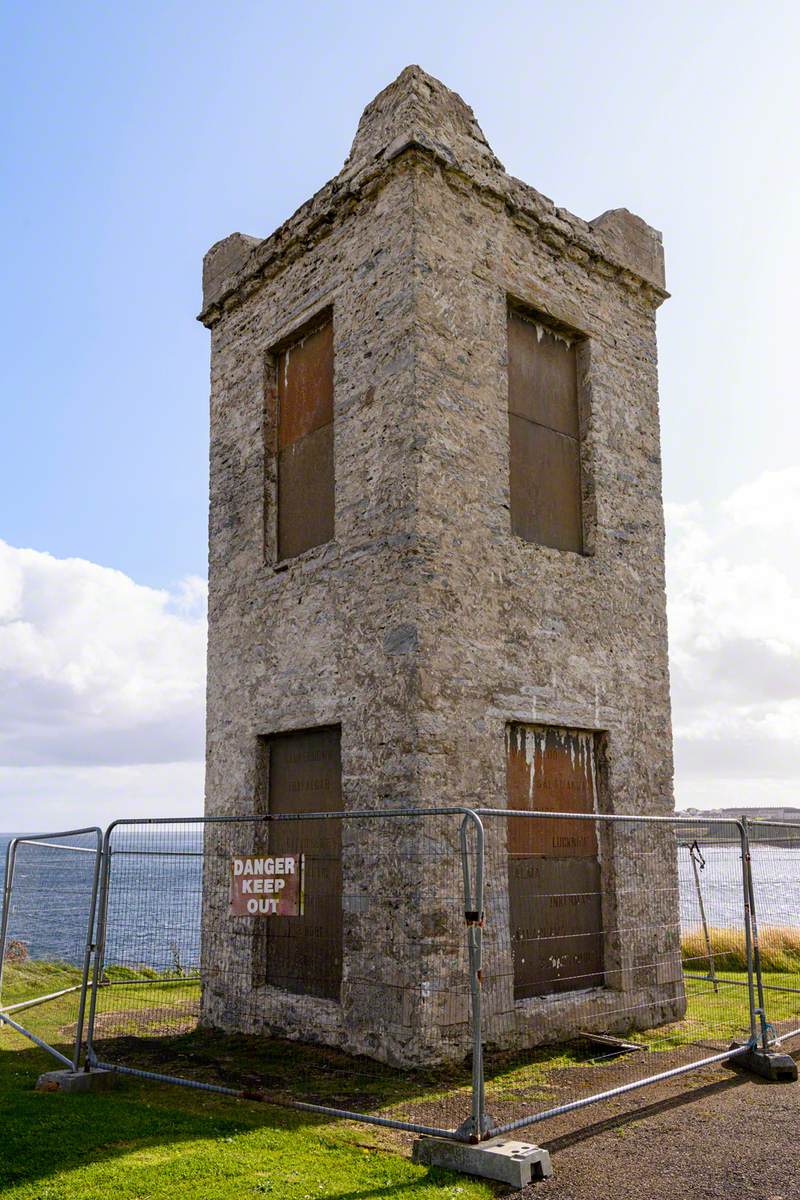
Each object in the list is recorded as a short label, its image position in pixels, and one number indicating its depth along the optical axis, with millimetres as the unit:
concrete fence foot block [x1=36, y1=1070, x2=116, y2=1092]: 7086
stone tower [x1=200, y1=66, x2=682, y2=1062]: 8547
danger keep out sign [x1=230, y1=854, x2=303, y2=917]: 7441
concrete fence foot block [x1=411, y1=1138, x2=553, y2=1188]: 5188
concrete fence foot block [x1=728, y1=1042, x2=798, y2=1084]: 7438
